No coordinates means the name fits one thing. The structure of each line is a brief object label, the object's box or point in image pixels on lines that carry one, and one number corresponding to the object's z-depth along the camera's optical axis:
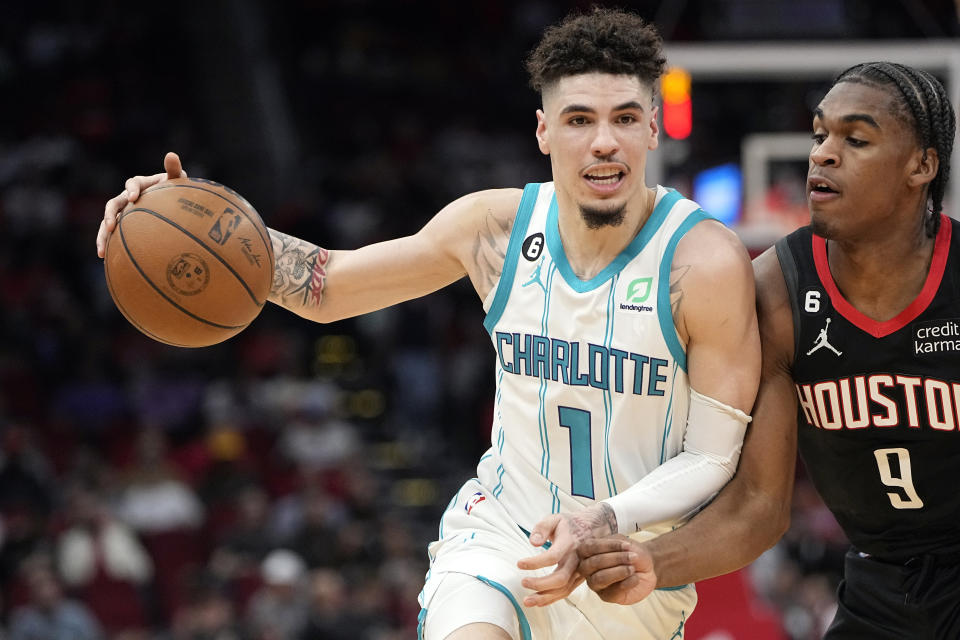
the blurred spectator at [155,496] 20.83
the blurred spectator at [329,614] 18.53
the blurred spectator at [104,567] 19.37
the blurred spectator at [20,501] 19.67
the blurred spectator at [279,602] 18.59
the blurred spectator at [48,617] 18.53
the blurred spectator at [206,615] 18.34
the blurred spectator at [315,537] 20.16
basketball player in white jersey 6.87
